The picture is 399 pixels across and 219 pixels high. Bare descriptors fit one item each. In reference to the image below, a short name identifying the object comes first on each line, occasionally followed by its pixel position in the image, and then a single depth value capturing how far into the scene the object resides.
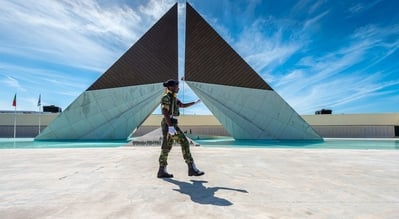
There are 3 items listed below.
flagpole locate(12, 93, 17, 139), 20.61
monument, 16.08
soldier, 3.18
